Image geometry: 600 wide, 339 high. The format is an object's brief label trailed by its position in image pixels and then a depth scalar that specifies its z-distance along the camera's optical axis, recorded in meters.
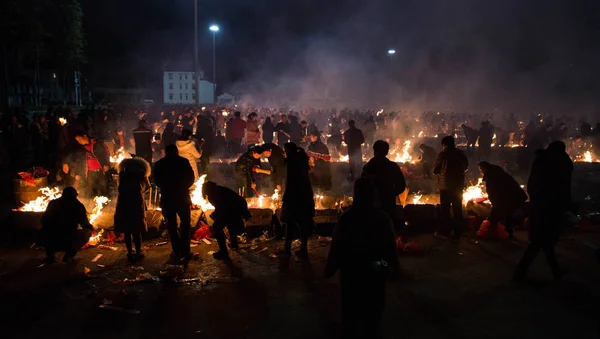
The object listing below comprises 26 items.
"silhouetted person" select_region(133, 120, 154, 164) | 11.84
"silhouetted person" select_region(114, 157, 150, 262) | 6.95
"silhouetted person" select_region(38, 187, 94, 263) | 6.86
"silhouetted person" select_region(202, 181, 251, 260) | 7.03
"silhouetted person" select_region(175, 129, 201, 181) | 9.59
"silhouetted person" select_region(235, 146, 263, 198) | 8.99
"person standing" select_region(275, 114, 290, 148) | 14.81
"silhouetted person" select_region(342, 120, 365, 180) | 12.45
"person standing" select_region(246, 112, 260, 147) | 13.96
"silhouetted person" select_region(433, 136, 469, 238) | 7.62
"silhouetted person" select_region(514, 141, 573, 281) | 5.82
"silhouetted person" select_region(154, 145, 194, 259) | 6.86
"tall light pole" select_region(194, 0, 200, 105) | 21.09
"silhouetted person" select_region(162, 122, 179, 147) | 12.41
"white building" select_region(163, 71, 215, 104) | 87.62
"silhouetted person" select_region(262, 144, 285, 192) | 9.00
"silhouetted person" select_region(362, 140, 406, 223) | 6.88
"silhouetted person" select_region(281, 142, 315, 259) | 6.99
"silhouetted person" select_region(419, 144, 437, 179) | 10.38
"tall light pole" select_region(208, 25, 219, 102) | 24.37
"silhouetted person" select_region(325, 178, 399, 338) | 3.63
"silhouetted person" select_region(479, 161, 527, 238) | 7.81
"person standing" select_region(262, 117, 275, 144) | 15.20
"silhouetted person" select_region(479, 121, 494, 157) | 15.97
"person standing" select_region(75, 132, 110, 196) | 9.55
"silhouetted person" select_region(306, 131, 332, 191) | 10.77
